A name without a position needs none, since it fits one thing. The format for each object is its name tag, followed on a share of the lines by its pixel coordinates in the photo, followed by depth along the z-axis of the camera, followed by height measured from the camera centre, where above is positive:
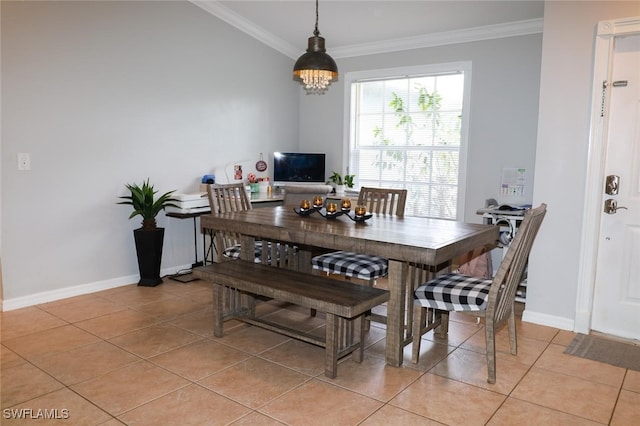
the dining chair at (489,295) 2.47 -0.70
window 4.98 +0.41
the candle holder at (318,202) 3.48 -0.27
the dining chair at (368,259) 3.16 -0.66
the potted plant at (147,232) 4.18 -0.62
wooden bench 2.53 -0.74
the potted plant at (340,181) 5.50 -0.17
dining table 2.43 -0.39
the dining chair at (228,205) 3.63 -0.33
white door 3.10 -0.28
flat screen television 5.64 +0.00
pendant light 3.18 +0.70
